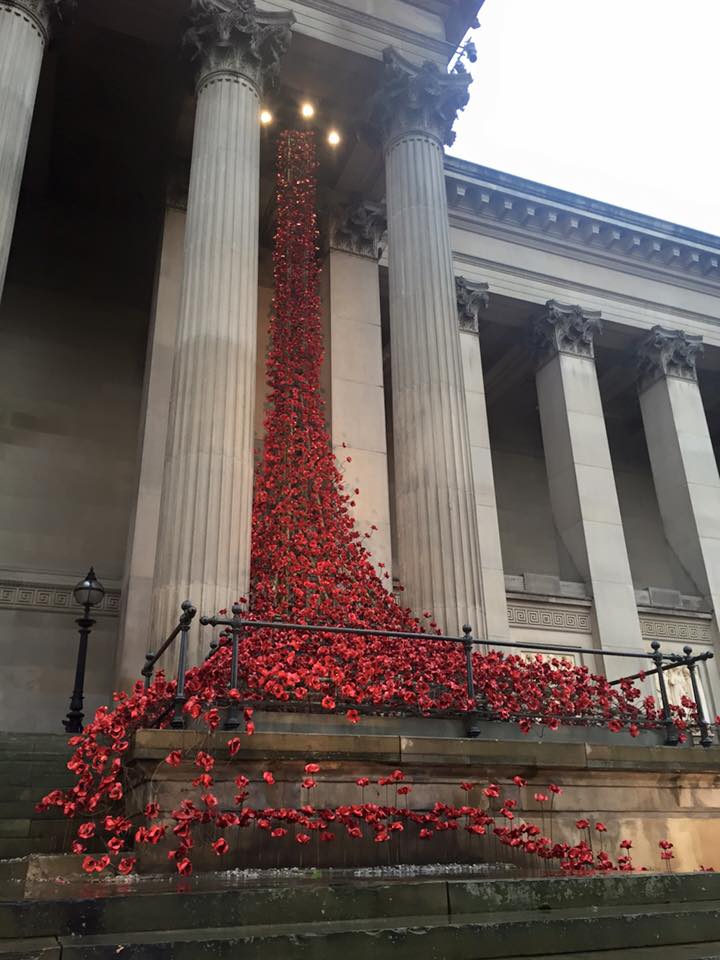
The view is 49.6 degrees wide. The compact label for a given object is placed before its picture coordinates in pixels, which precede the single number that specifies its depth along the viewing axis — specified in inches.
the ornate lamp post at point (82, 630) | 484.7
